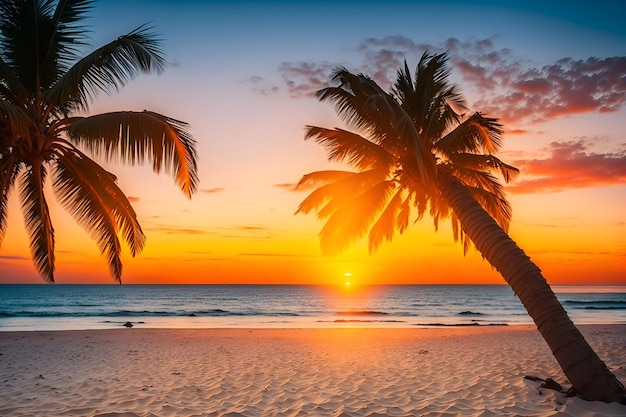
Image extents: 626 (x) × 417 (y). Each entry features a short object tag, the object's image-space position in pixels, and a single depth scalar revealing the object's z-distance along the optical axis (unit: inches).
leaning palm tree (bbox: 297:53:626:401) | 261.4
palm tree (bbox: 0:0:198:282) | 283.7
